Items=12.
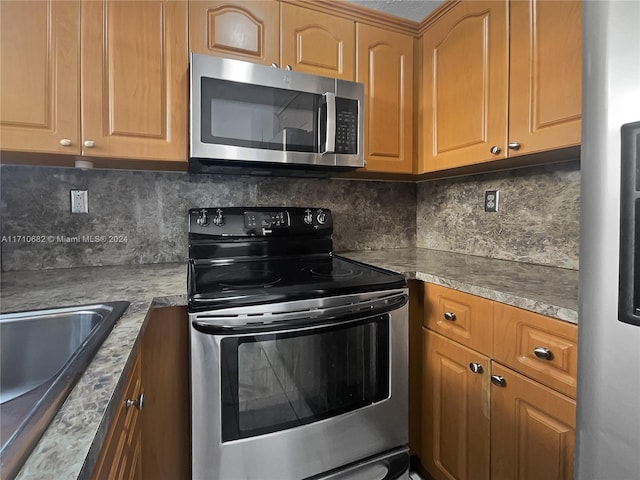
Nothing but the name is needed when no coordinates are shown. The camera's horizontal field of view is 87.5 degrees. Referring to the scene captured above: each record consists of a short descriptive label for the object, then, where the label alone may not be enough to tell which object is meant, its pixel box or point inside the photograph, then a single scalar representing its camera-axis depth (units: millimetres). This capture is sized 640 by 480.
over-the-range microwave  1249
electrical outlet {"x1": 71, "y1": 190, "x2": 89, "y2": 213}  1441
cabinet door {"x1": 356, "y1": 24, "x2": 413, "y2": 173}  1617
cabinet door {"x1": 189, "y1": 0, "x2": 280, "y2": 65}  1322
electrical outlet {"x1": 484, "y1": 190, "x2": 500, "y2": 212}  1660
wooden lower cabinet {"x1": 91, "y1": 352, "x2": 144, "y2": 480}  532
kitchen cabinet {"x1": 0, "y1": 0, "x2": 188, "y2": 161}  1104
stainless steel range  1026
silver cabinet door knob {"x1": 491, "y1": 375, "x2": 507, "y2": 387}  1046
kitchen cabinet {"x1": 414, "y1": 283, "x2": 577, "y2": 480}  902
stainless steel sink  560
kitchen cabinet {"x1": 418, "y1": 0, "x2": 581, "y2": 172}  1105
